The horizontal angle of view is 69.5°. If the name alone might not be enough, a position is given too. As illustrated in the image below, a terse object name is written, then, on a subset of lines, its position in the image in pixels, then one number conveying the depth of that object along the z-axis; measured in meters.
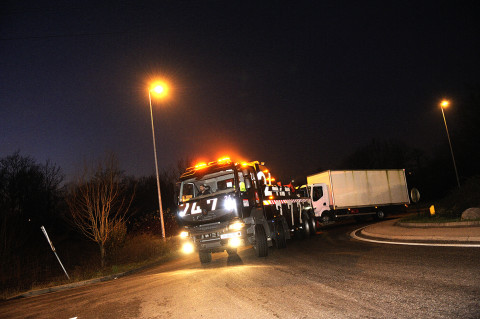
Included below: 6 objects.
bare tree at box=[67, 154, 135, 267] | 14.34
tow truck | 9.42
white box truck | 21.93
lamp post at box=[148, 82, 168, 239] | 17.47
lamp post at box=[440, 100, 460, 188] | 32.03
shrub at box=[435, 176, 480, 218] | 13.42
